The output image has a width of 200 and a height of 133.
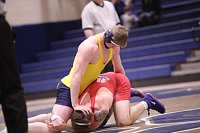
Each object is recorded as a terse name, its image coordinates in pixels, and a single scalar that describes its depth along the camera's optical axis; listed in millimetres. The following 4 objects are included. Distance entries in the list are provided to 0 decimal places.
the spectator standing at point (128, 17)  20797
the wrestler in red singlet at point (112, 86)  8089
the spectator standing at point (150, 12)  20309
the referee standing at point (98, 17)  10927
